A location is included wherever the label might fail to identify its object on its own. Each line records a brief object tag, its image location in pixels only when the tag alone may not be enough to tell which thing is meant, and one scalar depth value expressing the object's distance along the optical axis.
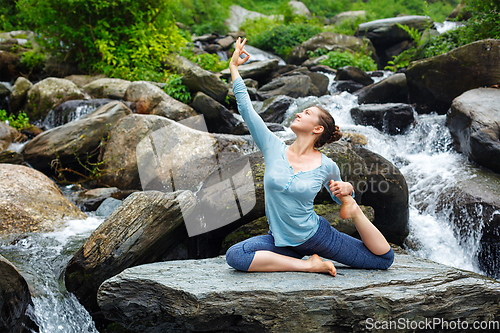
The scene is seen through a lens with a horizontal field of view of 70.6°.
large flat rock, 2.31
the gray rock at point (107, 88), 8.95
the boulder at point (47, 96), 8.57
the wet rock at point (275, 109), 8.98
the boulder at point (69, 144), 6.40
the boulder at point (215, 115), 7.83
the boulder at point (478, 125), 5.79
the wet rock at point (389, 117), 8.09
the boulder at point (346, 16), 22.44
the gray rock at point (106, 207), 5.30
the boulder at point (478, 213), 4.82
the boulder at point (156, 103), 7.90
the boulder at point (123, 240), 3.40
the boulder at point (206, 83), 8.41
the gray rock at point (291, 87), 10.60
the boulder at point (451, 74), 7.41
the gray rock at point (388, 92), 9.55
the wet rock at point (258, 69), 12.02
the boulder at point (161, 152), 5.89
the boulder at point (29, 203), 4.38
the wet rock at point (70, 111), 8.01
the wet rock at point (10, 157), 5.98
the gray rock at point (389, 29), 16.38
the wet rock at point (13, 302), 2.74
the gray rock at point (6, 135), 7.00
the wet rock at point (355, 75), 12.13
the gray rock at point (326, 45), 16.31
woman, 2.65
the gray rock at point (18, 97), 8.89
